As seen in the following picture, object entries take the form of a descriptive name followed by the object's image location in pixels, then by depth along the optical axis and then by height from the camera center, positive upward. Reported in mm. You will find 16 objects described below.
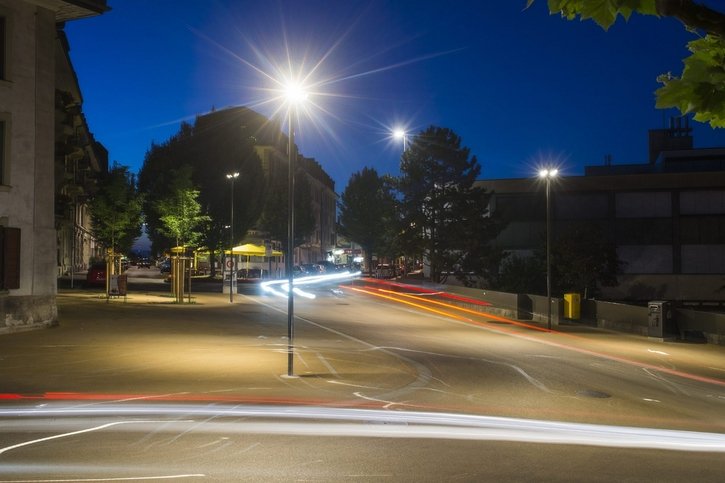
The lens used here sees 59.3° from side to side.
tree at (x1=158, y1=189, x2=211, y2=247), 38375 +3004
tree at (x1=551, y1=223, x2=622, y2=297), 37656 +128
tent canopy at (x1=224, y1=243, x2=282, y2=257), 50569 +1074
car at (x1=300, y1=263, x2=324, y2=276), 72175 -656
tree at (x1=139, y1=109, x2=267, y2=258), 58219 +8372
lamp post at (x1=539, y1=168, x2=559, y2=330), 26391 +1502
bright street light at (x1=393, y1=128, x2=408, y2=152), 39375 +8198
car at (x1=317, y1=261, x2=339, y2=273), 79144 -343
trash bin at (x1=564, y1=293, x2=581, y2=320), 29828 -2012
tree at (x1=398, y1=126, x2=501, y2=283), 52094 +5008
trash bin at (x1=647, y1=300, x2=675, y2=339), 23016 -2084
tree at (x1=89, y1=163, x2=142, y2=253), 39969 +3460
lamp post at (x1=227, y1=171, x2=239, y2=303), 34375 -1382
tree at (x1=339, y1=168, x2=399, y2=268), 101000 +8235
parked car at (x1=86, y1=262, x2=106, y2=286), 43781 -786
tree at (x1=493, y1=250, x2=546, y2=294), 41562 -905
